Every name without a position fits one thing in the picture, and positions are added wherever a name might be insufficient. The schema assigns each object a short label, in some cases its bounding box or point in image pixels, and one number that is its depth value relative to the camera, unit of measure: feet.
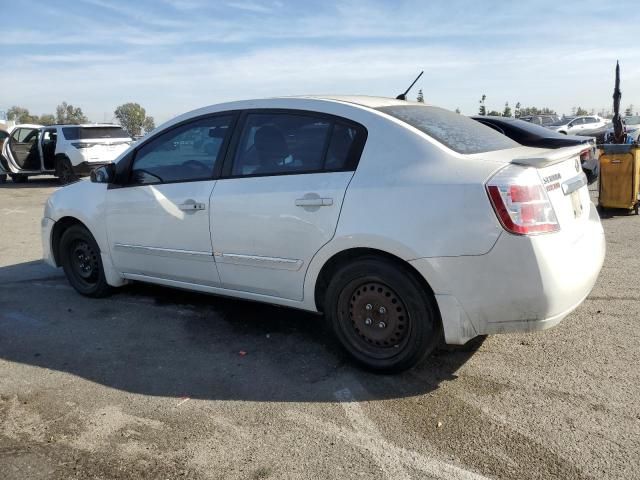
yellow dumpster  28.89
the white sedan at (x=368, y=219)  10.16
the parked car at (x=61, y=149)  51.72
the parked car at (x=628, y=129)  102.51
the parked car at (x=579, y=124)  111.75
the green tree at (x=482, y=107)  122.21
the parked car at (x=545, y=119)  126.17
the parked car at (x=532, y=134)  28.40
